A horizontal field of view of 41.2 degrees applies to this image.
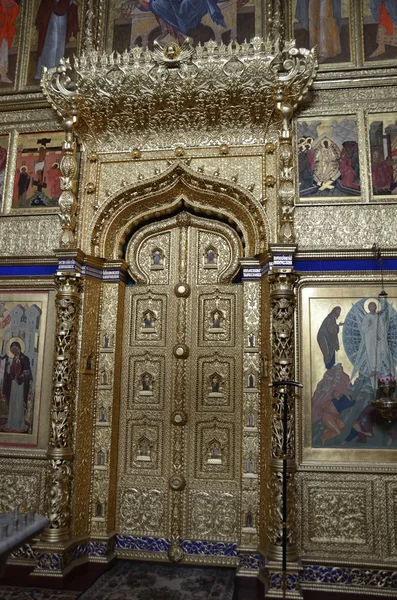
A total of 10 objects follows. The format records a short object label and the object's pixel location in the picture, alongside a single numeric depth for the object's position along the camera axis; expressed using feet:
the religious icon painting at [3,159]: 27.63
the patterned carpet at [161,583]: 20.99
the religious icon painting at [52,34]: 28.73
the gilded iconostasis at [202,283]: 23.22
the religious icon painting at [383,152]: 24.70
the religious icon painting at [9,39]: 29.09
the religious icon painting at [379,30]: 25.95
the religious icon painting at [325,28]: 26.40
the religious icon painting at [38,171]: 27.17
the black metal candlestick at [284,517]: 19.25
